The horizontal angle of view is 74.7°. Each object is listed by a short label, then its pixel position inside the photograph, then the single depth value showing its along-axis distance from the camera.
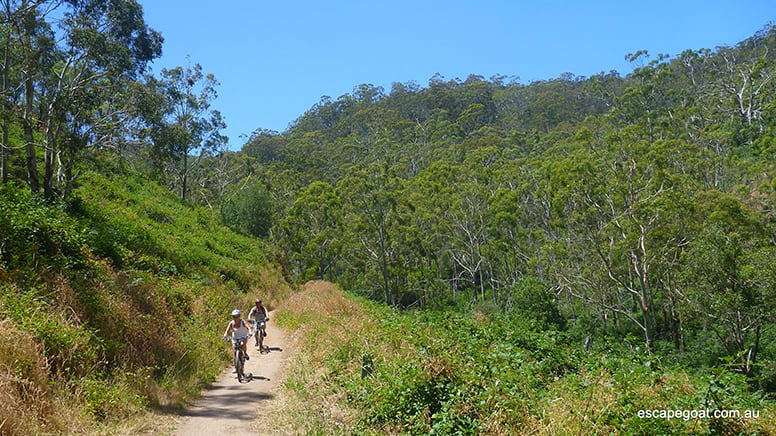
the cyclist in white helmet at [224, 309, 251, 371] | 10.14
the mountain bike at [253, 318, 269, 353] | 13.04
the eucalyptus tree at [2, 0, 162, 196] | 13.03
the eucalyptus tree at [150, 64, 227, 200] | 15.66
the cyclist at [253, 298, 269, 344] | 13.21
